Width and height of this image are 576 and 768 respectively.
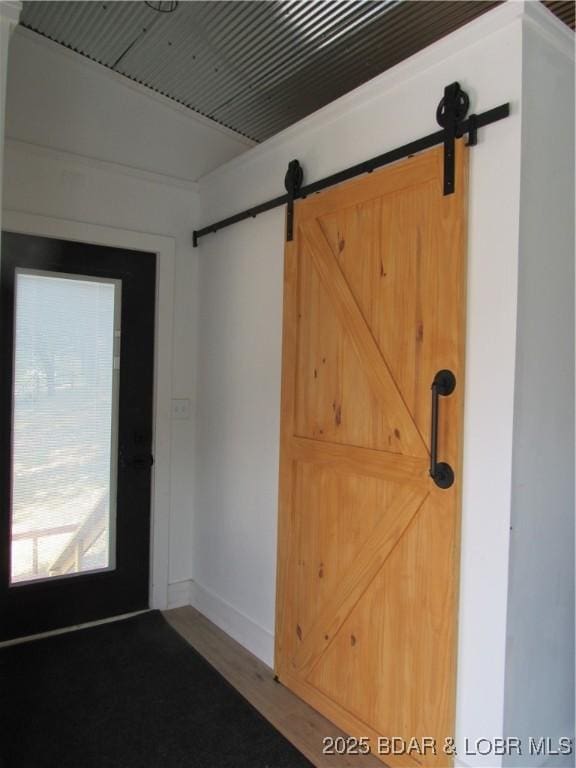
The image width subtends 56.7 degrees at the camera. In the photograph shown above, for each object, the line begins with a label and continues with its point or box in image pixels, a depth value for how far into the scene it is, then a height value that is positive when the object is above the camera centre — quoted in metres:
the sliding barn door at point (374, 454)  1.77 -0.29
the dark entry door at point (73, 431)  2.71 -0.32
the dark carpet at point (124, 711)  1.95 -1.39
